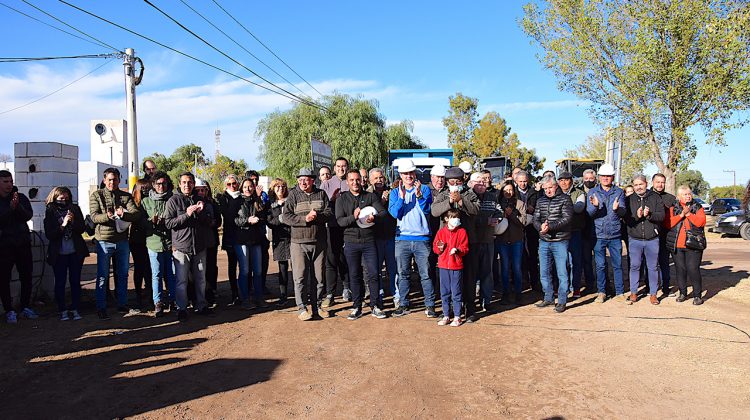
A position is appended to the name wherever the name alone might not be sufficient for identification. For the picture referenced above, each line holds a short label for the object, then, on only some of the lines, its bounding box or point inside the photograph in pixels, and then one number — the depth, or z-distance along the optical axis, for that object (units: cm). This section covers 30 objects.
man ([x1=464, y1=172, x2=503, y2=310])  691
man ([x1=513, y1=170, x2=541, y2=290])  801
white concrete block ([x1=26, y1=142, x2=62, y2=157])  874
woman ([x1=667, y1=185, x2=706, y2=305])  732
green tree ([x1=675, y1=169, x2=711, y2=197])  8156
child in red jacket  626
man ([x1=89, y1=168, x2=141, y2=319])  668
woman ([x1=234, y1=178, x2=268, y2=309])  731
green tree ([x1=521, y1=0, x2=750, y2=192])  1424
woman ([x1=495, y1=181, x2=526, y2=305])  749
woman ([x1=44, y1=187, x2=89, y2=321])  655
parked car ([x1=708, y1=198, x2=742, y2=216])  2616
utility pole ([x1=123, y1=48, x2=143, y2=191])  1519
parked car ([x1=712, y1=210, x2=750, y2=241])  1756
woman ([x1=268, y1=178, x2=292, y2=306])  745
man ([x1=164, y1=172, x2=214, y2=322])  651
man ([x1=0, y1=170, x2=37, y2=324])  650
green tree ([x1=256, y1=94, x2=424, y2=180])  3456
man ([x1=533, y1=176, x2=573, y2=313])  700
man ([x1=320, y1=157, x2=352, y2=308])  759
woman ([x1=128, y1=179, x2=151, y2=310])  715
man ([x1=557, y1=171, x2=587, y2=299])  759
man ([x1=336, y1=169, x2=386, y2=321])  665
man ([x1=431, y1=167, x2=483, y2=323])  622
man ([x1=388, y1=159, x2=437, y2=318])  656
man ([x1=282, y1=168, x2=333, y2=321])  654
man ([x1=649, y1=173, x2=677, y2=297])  752
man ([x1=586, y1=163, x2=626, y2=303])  746
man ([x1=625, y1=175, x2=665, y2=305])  728
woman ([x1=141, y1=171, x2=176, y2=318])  670
